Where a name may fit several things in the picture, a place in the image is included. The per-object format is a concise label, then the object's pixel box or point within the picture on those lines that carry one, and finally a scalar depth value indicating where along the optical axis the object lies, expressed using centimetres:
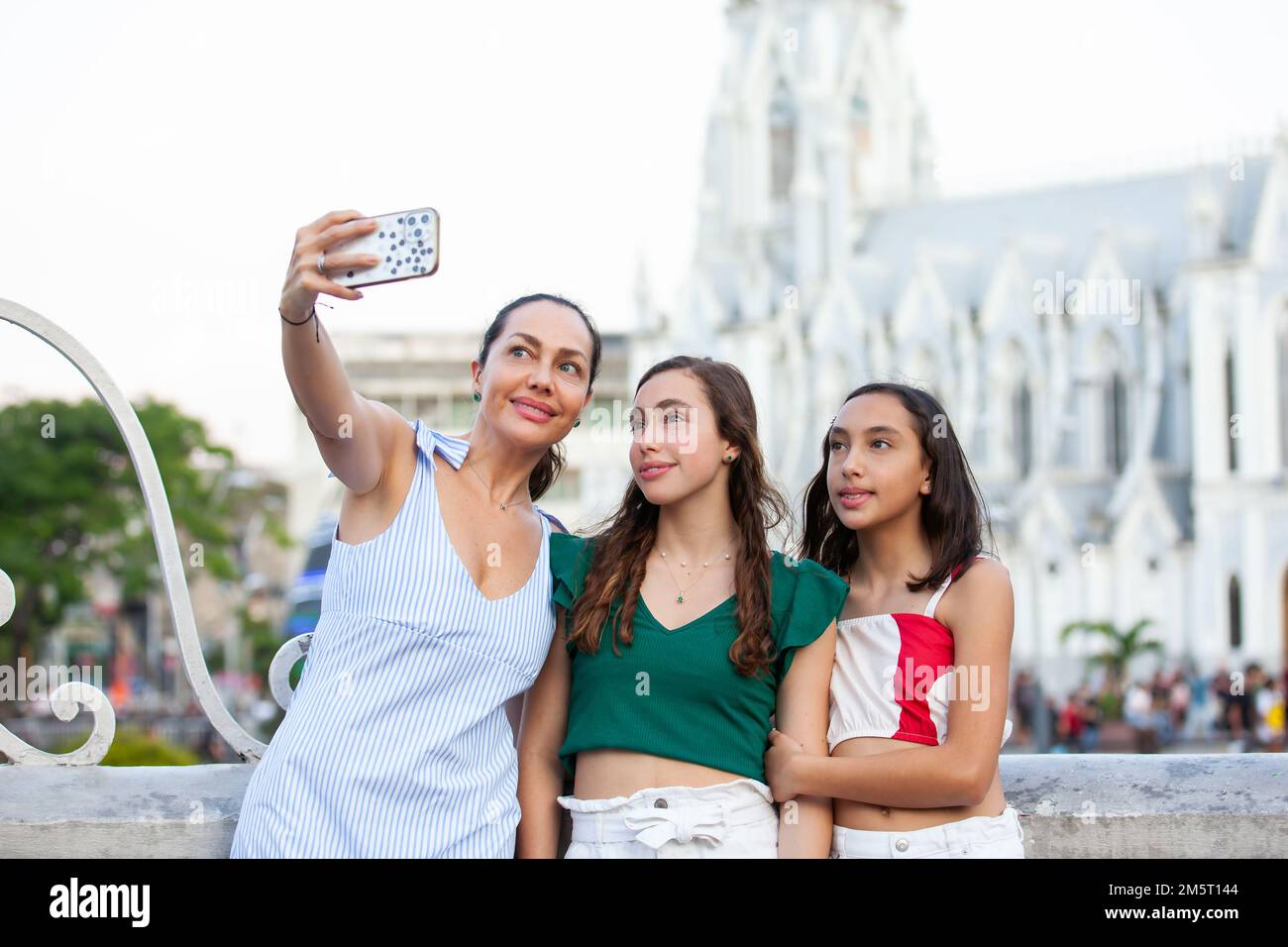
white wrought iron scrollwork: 296
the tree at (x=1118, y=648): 2820
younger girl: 282
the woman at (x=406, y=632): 267
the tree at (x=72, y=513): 2992
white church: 3369
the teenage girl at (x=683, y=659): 281
